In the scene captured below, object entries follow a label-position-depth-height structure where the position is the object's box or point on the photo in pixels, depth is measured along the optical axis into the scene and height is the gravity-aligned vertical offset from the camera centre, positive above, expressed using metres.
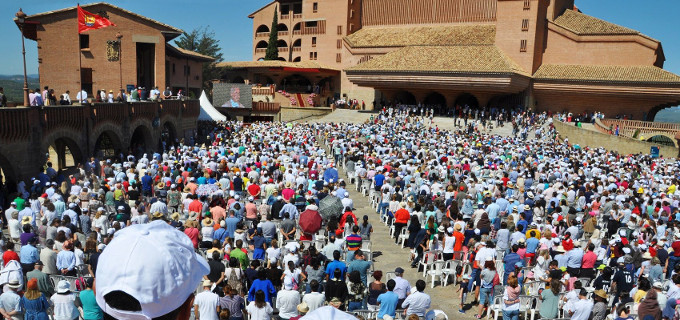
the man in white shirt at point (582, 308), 8.26 -3.12
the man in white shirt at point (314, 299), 7.79 -2.96
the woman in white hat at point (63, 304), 7.47 -3.00
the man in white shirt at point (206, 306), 7.37 -2.93
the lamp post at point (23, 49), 17.73 +1.41
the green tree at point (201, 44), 79.50 +7.05
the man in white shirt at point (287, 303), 7.95 -3.07
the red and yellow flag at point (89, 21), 25.95 +3.34
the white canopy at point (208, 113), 39.38 -1.52
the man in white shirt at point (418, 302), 8.08 -3.06
